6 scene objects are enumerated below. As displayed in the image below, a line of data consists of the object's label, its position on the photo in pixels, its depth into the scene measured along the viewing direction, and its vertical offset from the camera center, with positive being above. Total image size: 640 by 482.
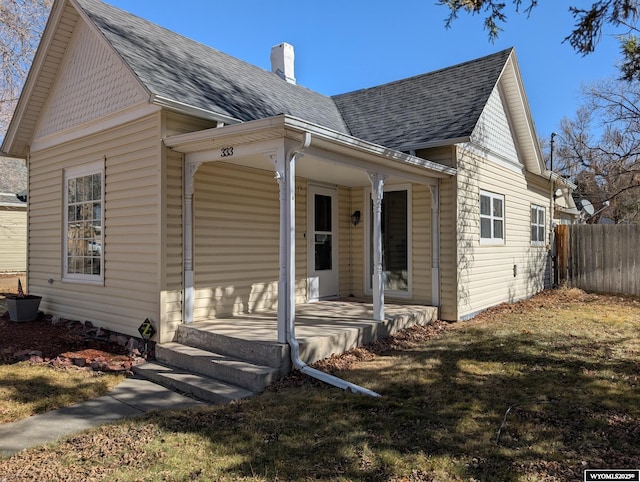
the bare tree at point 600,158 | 15.78 +4.60
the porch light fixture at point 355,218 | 9.66 +0.69
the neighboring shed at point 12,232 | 17.91 +0.79
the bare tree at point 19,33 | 11.21 +5.53
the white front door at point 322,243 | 8.83 +0.16
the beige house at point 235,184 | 6.08 +1.14
